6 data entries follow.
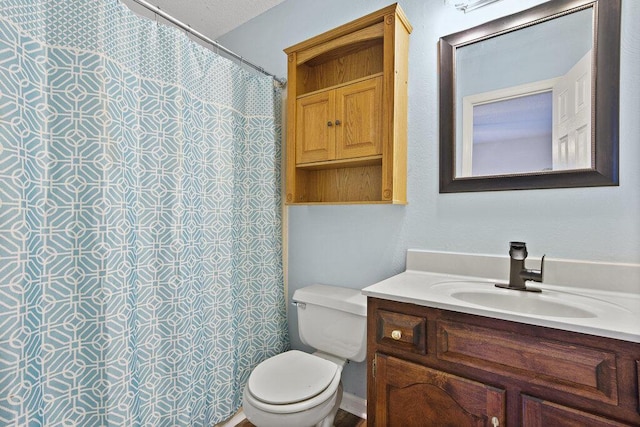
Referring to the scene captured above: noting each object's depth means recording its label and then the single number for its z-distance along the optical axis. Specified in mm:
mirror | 1079
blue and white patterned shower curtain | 933
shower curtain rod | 1269
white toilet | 1139
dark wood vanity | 728
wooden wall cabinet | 1384
